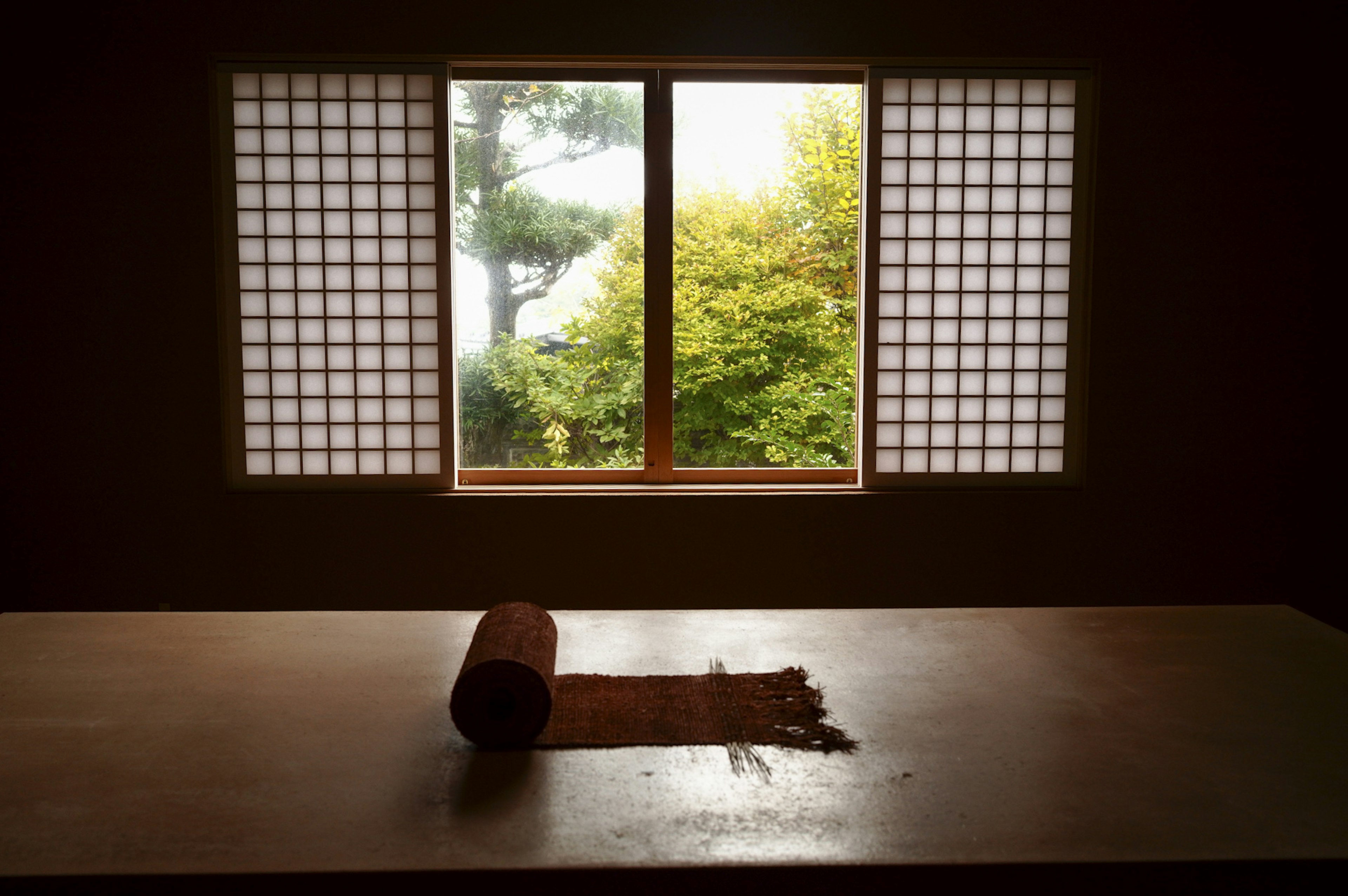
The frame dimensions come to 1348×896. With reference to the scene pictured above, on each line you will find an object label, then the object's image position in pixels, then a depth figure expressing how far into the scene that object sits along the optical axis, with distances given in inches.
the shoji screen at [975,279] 141.9
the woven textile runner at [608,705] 54.5
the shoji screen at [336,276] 138.0
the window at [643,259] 139.0
